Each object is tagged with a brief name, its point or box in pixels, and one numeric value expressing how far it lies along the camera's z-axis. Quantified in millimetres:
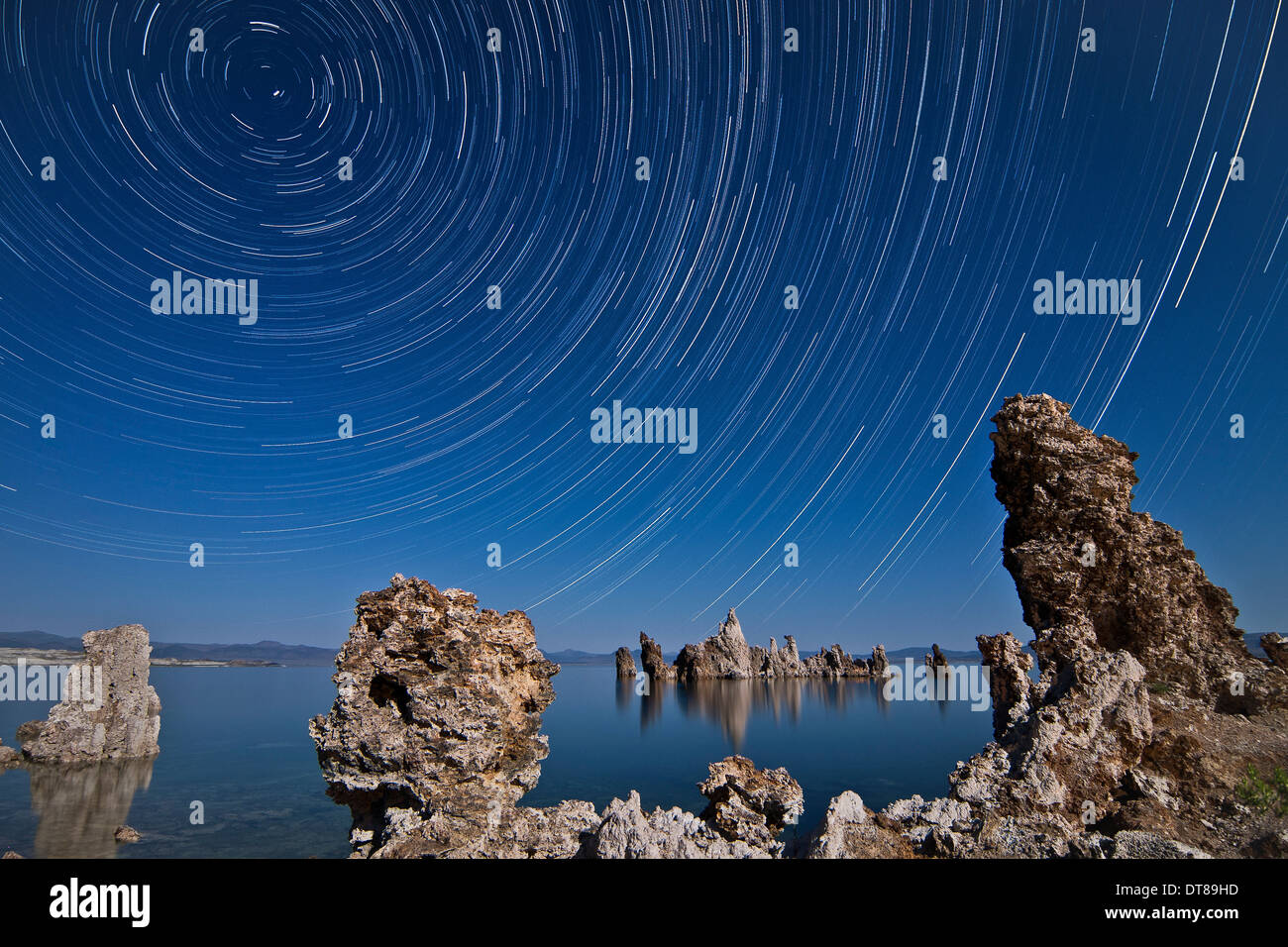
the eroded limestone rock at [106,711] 41156
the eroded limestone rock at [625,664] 179212
